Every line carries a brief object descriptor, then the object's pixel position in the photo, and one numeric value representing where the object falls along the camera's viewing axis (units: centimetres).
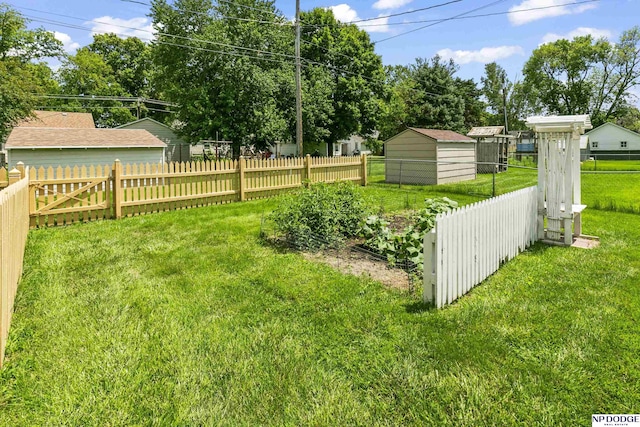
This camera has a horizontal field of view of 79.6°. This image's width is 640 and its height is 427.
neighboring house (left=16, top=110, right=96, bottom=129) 2617
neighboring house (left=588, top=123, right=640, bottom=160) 3688
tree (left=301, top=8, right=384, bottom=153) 2439
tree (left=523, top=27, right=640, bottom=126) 4059
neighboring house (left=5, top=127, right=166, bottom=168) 1650
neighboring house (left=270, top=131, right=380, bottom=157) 3741
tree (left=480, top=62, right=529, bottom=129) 5241
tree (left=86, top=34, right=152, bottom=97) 3991
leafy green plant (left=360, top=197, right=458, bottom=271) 480
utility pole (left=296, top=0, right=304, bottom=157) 1416
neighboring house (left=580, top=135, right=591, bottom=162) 3070
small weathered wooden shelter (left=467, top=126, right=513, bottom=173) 1942
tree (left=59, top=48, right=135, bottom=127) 3525
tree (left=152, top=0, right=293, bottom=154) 1981
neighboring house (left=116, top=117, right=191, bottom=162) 2823
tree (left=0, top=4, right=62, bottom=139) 1780
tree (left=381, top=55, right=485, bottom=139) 3341
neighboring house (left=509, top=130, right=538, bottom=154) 4616
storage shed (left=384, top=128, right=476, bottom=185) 1400
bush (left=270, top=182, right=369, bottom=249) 566
